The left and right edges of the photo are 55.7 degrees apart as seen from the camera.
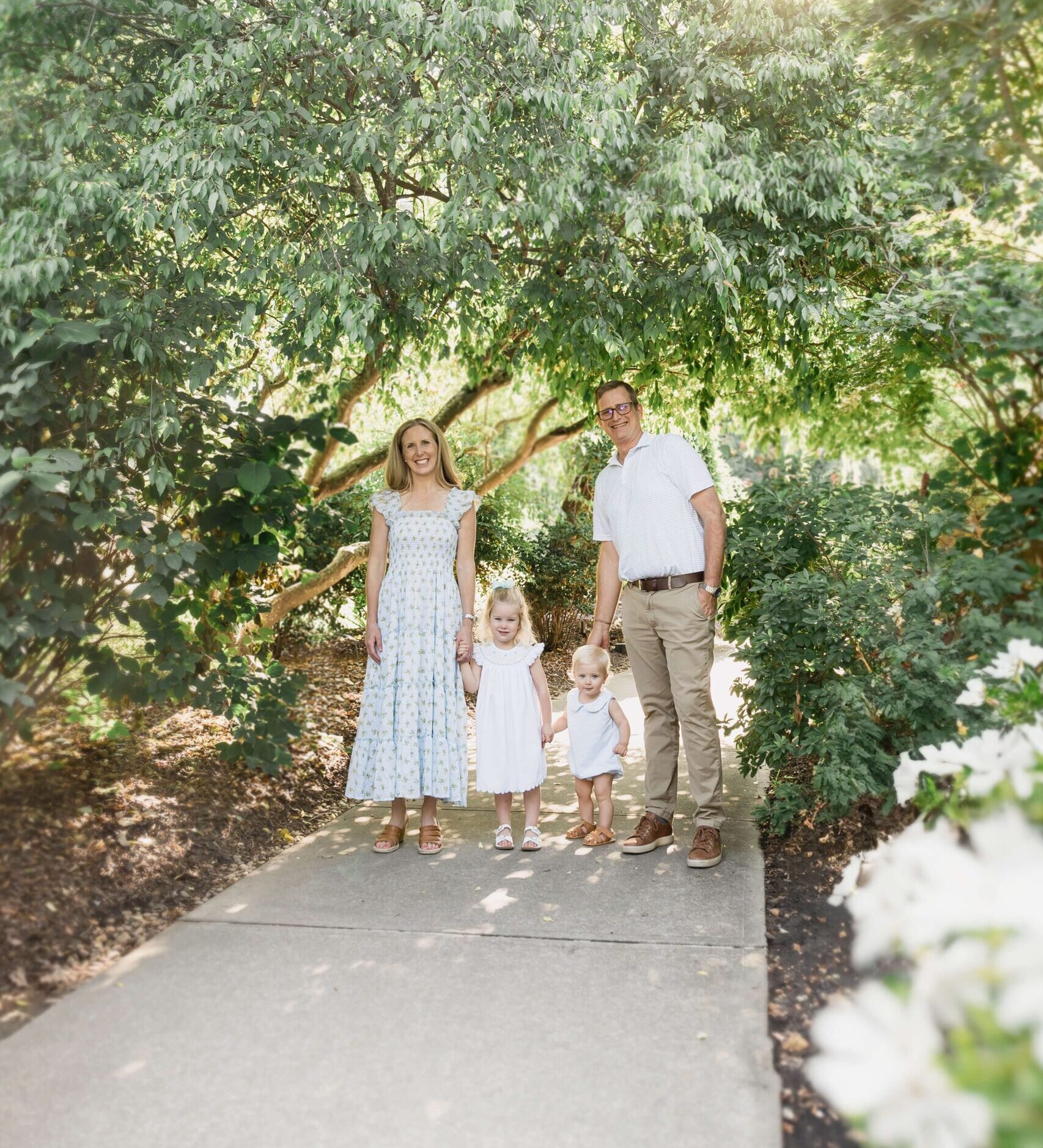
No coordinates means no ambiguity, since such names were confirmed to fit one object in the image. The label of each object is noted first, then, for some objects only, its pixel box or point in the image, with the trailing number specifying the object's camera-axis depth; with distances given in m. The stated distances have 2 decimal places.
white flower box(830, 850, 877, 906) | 2.36
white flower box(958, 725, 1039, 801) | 1.99
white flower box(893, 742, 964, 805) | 2.35
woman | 4.61
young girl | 4.61
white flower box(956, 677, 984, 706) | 2.74
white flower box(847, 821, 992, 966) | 1.40
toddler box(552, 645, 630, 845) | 4.60
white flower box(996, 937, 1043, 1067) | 1.21
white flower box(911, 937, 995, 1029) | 1.34
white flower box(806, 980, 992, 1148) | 1.20
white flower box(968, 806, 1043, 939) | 1.31
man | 4.38
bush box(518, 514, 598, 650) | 9.93
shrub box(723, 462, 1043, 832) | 3.49
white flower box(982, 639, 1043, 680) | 2.62
